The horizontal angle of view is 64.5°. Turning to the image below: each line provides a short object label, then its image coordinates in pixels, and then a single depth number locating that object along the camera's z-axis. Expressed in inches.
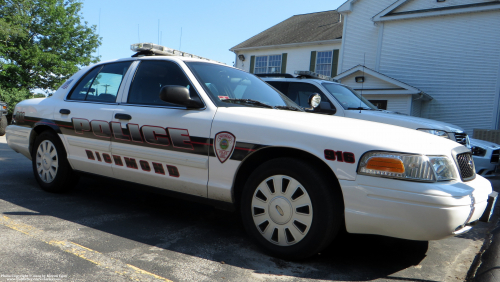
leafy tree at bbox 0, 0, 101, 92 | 975.6
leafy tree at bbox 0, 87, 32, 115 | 799.7
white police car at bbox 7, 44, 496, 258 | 105.3
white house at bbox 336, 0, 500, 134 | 563.5
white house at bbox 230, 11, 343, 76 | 795.4
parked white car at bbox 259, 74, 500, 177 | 240.3
